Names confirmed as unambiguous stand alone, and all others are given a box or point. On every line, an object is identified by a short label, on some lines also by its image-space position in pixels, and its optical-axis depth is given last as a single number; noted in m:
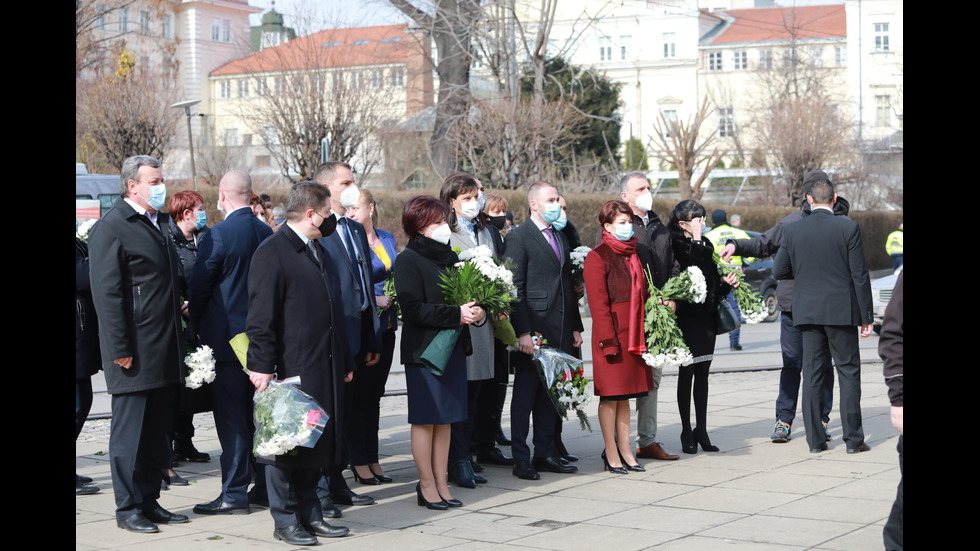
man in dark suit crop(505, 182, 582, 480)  8.26
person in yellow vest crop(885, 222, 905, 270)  22.02
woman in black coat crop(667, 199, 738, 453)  9.00
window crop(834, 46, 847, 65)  84.88
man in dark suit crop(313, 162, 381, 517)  7.33
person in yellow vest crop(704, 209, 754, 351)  16.06
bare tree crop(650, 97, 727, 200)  34.16
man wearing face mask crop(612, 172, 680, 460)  8.85
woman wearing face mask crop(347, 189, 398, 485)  7.96
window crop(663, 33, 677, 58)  89.62
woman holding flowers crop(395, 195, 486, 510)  7.17
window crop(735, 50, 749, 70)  87.88
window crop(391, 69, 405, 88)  35.84
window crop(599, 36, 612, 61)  90.19
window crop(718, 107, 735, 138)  75.62
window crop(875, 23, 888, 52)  79.25
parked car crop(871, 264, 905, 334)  19.36
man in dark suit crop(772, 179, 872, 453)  8.98
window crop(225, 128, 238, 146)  59.52
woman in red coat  8.24
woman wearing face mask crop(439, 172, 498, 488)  7.85
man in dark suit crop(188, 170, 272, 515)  7.21
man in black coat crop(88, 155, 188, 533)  6.62
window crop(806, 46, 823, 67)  76.72
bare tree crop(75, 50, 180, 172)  32.53
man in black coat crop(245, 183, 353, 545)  6.39
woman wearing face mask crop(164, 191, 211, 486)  8.50
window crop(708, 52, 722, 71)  89.62
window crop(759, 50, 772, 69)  76.28
